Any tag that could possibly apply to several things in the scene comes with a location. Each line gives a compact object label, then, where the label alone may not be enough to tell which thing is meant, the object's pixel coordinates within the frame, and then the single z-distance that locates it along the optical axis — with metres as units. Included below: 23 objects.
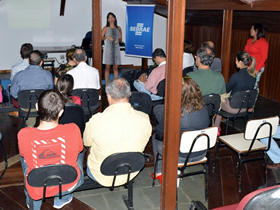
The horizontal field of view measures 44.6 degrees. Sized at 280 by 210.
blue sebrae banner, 6.28
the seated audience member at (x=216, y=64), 5.29
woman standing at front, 6.89
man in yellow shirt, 2.67
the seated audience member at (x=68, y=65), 4.74
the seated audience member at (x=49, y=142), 2.46
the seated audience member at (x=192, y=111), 3.22
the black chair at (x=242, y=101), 4.28
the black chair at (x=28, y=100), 4.06
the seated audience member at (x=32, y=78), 4.30
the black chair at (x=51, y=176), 2.43
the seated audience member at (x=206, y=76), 4.24
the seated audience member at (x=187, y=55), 5.53
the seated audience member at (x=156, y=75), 4.73
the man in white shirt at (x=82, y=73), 4.48
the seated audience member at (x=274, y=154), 3.89
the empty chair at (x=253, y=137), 3.31
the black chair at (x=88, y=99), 4.28
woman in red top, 5.78
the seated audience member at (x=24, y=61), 4.91
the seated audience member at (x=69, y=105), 3.27
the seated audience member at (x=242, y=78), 4.47
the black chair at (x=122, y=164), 2.64
